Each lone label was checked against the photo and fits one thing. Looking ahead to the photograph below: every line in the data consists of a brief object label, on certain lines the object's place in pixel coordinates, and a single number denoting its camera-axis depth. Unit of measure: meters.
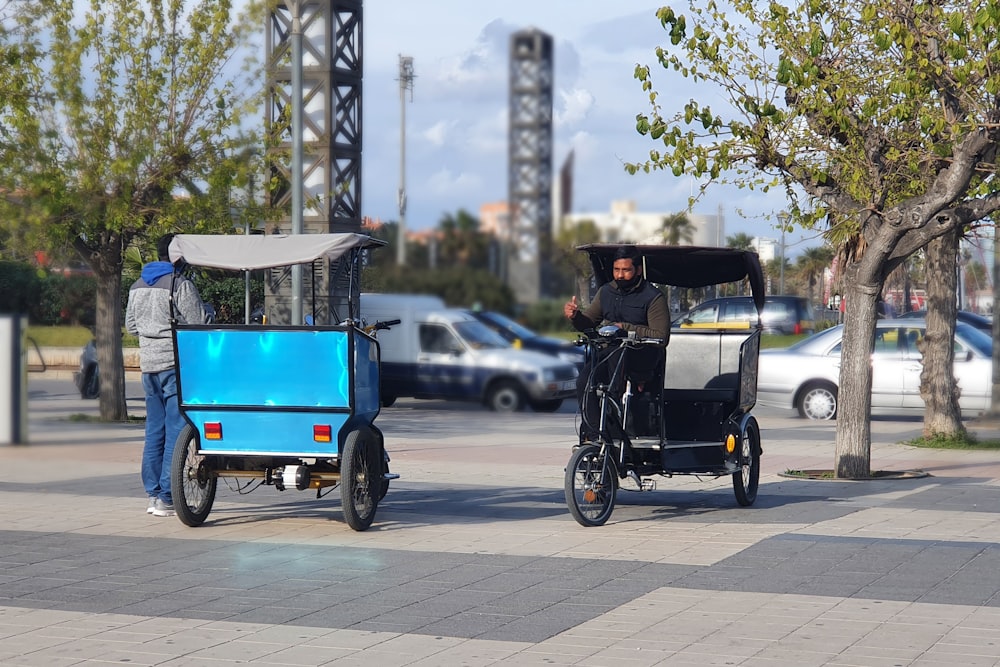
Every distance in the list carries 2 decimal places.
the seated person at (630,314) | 10.47
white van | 15.26
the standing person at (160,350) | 10.61
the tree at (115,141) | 18.78
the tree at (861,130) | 12.67
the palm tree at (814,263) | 24.62
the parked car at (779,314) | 25.66
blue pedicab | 9.79
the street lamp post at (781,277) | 26.09
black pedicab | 10.37
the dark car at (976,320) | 23.81
